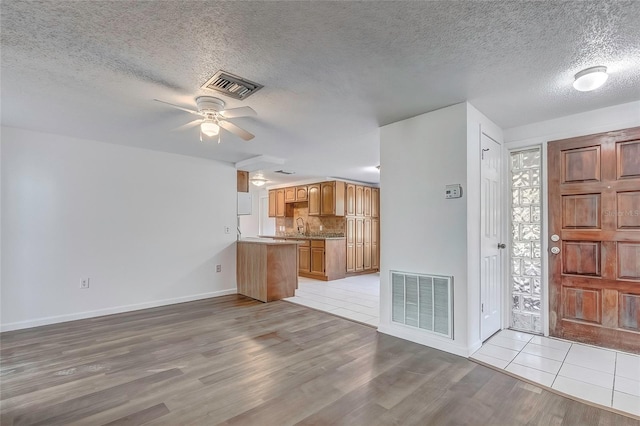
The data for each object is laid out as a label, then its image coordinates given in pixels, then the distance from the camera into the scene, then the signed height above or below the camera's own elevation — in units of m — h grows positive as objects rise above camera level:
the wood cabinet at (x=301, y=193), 7.54 +0.57
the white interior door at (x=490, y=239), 2.95 -0.25
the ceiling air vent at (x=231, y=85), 2.24 +1.03
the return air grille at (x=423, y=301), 2.78 -0.86
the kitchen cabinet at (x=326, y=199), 6.82 +0.39
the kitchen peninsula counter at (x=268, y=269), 4.69 -0.89
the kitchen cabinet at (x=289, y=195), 7.86 +0.55
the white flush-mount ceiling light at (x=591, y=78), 2.10 +0.99
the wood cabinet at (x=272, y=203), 8.44 +0.35
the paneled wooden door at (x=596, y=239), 2.73 -0.23
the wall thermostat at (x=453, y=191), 2.71 +0.22
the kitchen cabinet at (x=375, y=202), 7.74 +0.35
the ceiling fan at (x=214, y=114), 2.56 +0.90
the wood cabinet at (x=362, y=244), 7.02 -0.72
